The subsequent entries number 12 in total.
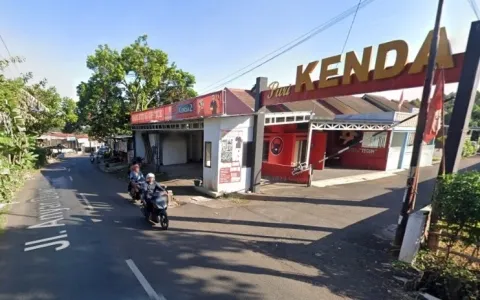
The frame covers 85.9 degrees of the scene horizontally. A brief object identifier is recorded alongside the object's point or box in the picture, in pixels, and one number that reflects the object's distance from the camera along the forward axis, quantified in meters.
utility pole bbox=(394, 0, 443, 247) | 5.33
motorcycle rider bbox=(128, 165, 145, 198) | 9.40
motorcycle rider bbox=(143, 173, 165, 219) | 7.12
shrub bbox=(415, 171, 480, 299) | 3.96
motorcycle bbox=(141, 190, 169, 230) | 6.80
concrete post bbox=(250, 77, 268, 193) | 10.72
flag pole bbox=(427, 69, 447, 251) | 5.03
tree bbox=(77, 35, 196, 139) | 22.98
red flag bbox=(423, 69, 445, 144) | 5.39
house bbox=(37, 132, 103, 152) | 51.88
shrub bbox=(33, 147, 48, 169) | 21.93
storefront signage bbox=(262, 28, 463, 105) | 5.67
